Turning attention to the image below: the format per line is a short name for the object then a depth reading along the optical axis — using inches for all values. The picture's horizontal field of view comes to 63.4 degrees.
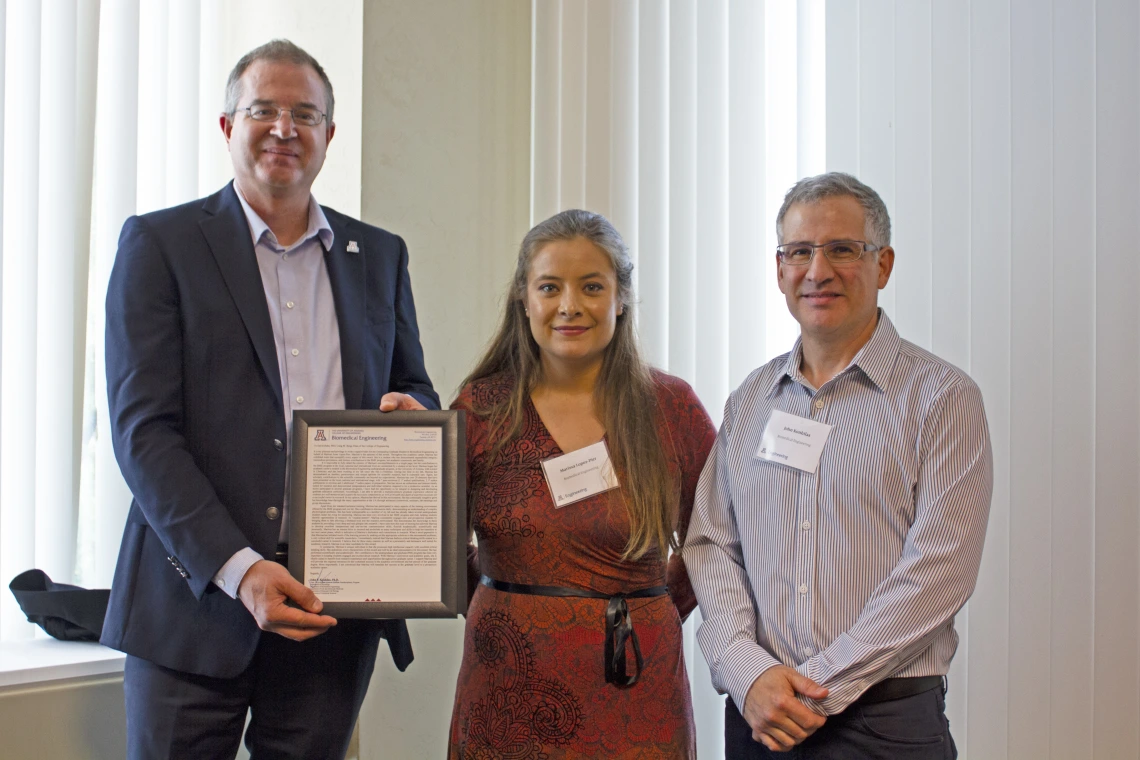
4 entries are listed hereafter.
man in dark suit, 69.0
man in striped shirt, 62.4
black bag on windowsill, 102.3
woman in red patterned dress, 71.7
